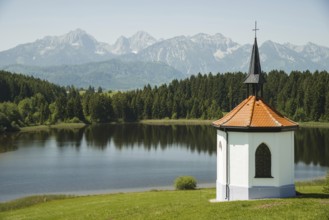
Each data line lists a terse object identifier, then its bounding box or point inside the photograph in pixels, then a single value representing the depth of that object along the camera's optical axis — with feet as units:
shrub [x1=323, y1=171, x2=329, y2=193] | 106.01
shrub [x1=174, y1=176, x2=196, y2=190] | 143.02
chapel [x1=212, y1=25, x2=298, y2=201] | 94.79
